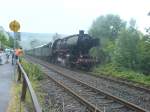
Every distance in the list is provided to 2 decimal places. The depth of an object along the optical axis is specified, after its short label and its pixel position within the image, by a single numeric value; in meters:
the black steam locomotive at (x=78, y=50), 12.04
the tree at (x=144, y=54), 10.72
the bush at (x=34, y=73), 7.86
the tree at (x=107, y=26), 21.24
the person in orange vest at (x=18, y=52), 10.93
